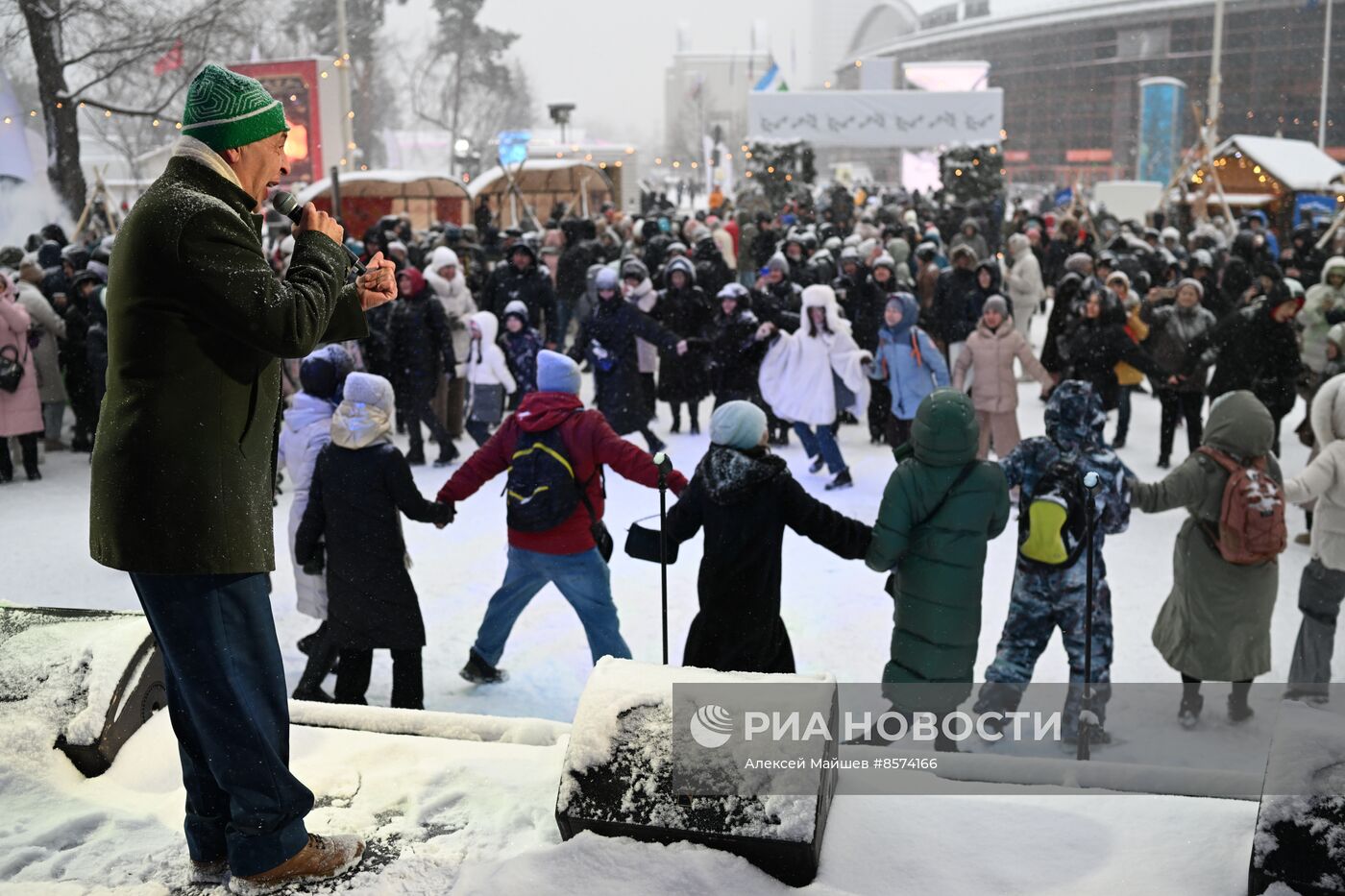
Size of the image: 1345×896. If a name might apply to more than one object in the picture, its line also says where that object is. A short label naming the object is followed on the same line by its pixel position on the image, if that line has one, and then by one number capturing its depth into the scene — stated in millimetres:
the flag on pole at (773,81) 42444
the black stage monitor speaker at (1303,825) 2271
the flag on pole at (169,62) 23016
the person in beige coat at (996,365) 8719
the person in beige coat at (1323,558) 5148
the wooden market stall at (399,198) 21922
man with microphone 2186
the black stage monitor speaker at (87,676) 3166
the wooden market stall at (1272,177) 24141
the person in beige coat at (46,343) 9633
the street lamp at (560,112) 34281
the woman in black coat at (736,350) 9703
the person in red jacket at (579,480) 5086
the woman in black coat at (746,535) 4195
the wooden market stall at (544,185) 25250
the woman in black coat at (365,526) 4793
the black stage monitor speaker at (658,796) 2514
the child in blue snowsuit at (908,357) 9203
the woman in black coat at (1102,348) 9125
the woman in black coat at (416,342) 9555
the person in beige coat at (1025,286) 13617
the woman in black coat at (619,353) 9727
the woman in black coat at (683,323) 10508
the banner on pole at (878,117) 30594
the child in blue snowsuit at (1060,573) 4707
